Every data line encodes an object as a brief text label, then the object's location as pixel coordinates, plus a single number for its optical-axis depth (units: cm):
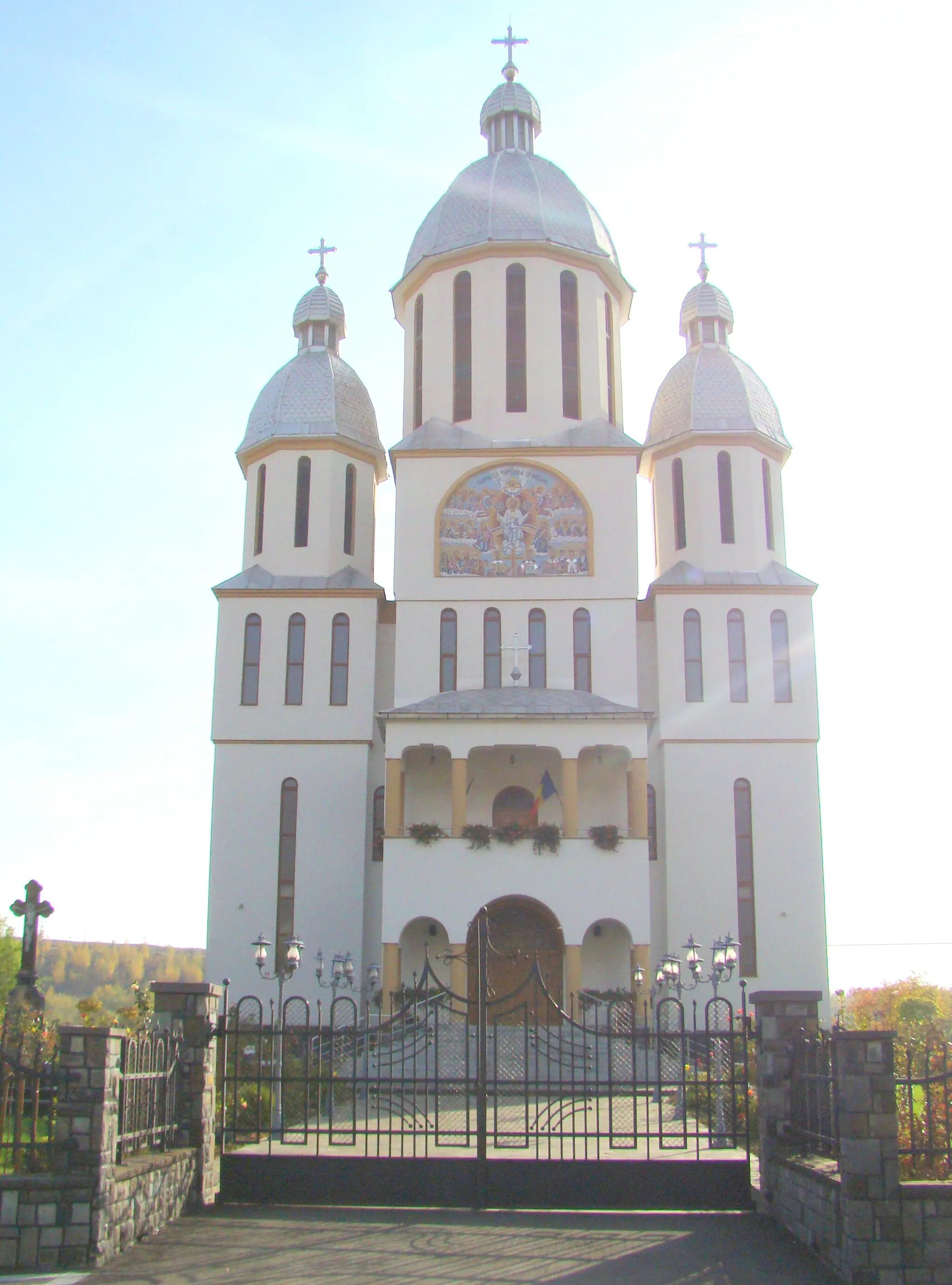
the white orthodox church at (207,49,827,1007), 2689
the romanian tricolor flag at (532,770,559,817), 2797
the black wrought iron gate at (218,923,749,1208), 1211
